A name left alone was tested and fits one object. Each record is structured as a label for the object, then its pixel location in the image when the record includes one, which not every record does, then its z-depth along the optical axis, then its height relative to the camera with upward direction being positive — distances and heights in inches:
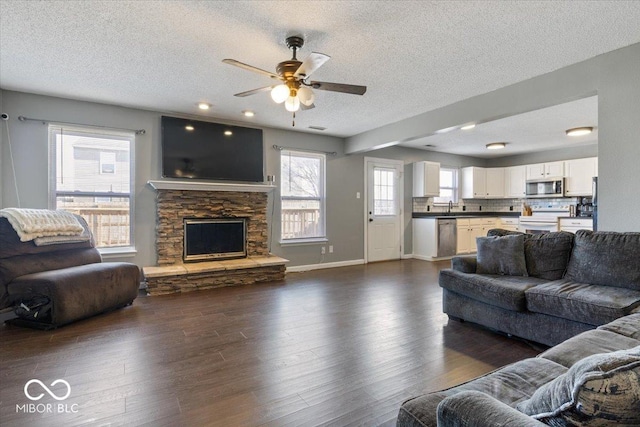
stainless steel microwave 266.2 +20.7
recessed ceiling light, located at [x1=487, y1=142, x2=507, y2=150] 255.1 +53.0
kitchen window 305.4 +24.4
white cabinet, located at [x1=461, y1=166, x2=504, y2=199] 306.3 +27.2
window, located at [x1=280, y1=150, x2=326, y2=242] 223.1 +11.5
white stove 257.9 -6.2
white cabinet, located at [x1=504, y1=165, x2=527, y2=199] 296.4 +28.3
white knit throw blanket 123.0 -4.9
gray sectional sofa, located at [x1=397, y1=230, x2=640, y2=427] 29.9 -22.9
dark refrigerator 187.8 +9.4
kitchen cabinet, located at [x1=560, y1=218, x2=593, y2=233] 233.0 -9.0
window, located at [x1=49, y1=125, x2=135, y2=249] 160.6 +16.7
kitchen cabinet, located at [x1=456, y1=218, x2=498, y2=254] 282.0 -17.6
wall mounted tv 182.1 +35.6
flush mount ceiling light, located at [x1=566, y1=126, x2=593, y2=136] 202.5 +51.5
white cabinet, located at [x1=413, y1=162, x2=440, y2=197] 273.9 +27.5
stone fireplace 170.4 -14.5
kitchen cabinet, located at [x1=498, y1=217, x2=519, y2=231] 298.0 -10.9
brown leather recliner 115.5 -27.2
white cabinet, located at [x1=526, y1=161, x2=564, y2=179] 268.5 +35.7
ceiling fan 98.4 +39.6
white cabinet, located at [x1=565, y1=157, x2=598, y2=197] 248.4 +28.3
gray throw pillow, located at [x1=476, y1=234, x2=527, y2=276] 121.0 -17.1
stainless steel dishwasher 268.2 -21.8
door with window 259.9 +1.7
